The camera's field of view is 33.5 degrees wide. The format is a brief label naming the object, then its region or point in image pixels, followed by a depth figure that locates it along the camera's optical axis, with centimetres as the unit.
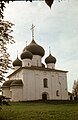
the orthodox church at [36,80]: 2110
